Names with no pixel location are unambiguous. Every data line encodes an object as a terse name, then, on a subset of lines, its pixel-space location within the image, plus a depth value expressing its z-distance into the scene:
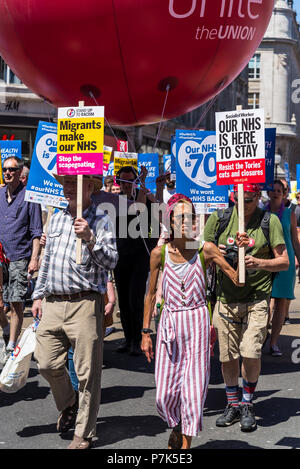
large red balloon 5.94
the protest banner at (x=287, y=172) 22.67
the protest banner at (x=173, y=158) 10.03
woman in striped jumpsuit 4.93
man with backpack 5.86
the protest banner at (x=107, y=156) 13.46
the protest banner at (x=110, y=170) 14.31
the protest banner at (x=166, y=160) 16.68
